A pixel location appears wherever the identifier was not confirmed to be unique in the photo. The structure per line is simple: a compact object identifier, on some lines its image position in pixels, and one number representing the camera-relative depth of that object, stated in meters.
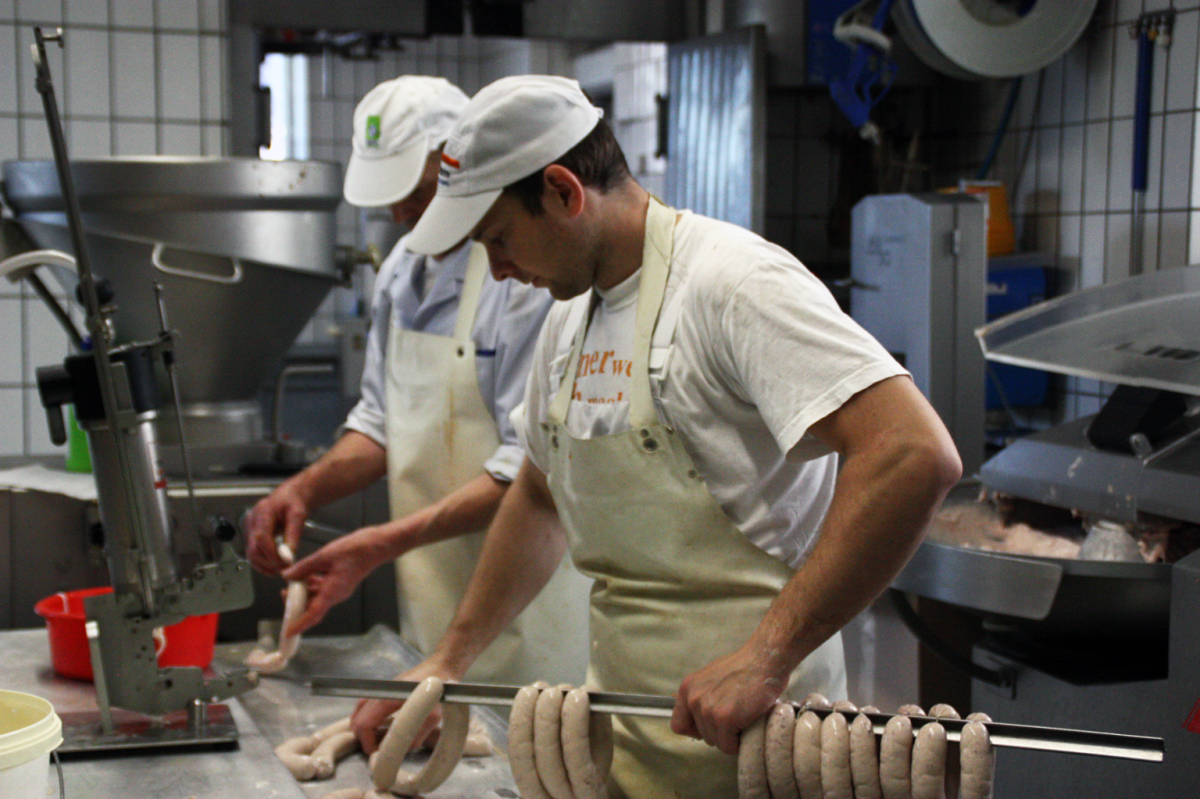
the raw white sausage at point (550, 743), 1.30
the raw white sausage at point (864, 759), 1.16
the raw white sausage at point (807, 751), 1.18
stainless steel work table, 1.35
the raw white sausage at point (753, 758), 1.20
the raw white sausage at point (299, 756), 1.49
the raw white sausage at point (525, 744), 1.32
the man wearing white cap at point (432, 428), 1.94
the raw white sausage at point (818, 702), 1.21
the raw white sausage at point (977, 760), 1.12
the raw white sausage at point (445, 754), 1.41
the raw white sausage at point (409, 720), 1.40
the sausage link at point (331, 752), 1.50
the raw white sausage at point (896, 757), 1.15
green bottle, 2.47
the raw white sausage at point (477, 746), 1.55
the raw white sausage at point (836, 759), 1.16
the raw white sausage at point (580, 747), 1.29
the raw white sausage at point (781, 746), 1.19
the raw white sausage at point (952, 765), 1.16
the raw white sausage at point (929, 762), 1.13
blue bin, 3.58
